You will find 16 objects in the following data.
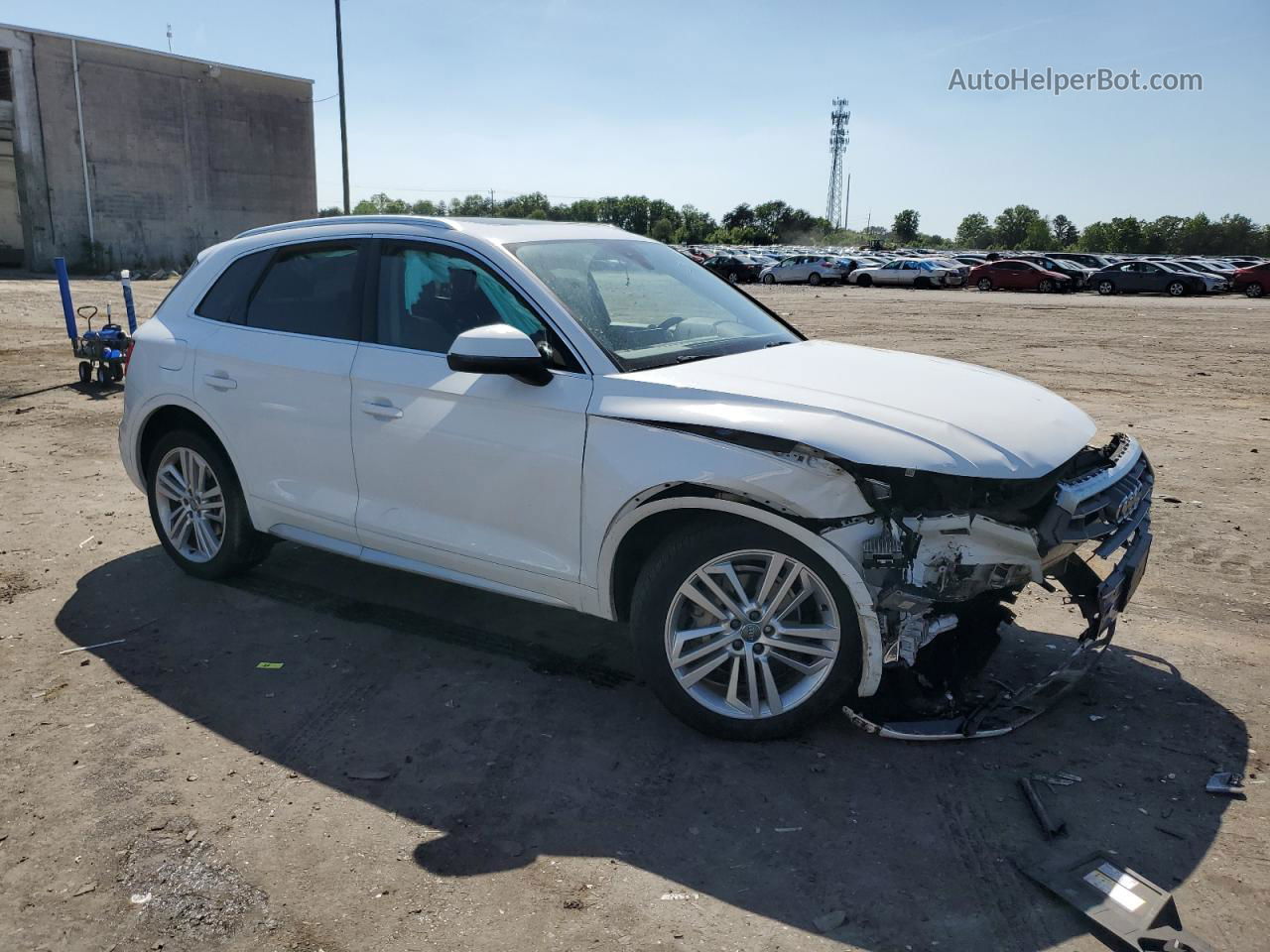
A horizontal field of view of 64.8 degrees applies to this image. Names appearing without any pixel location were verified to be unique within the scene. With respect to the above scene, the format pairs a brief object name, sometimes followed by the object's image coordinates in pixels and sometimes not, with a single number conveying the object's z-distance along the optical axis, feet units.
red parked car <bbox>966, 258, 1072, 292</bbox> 138.10
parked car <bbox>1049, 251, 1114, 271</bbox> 155.00
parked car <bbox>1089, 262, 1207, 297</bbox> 129.29
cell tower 437.99
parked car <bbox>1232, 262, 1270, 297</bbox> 123.52
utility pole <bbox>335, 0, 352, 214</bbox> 104.27
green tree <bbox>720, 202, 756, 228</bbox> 487.20
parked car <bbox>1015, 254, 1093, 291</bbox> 139.33
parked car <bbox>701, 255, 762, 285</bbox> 158.20
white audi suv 11.11
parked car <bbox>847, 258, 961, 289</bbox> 147.74
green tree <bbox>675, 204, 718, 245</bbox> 446.24
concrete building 126.41
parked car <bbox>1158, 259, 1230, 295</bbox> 128.16
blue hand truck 37.58
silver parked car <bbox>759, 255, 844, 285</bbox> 155.84
